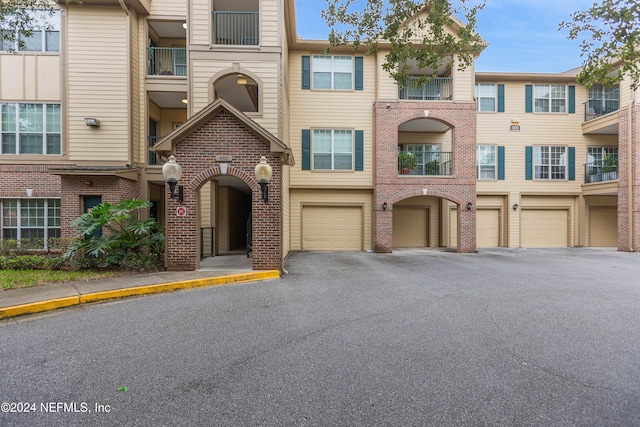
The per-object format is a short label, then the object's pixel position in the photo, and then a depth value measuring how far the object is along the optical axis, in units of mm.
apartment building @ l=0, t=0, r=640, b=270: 10914
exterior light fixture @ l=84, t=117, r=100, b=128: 11215
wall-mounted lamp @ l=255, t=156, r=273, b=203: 7984
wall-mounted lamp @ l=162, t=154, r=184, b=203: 7766
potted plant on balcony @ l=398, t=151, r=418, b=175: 14500
